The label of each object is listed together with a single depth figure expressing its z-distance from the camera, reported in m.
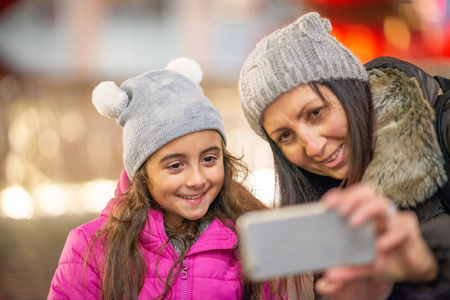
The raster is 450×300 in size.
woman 1.03
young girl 1.36
